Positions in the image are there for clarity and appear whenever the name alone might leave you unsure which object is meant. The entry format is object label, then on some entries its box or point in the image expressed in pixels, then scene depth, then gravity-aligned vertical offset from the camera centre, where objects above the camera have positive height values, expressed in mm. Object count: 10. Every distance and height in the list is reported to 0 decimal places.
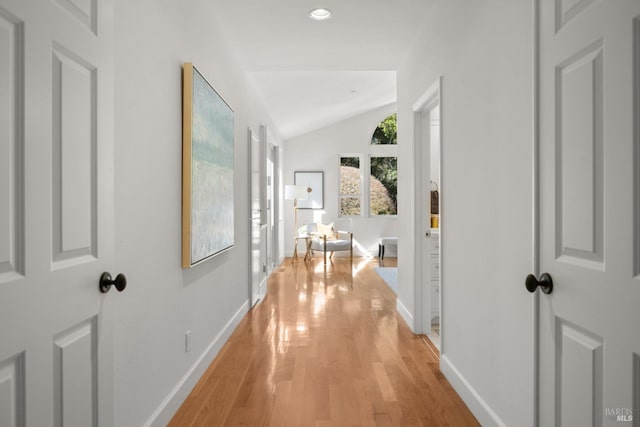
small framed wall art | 8945 +533
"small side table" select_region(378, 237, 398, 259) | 8438 -750
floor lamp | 8008 +315
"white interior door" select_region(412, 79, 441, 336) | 3461 -150
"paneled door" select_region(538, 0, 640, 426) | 1000 -9
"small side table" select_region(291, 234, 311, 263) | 7812 -805
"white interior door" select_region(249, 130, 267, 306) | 4379 -195
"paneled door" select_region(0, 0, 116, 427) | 875 -5
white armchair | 7570 -613
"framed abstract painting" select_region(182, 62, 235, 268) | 2287 +252
